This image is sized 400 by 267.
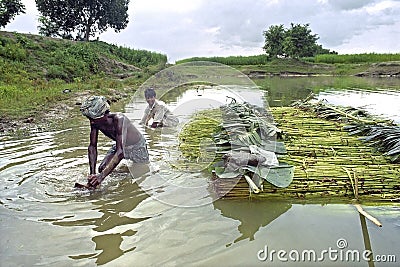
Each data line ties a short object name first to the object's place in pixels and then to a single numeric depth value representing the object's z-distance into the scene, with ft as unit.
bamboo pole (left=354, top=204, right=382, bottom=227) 7.77
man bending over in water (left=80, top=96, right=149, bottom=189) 10.44
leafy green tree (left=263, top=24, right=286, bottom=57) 119.24
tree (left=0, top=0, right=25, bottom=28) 58.80
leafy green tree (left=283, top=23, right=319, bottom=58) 112.37
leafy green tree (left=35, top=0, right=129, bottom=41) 88.17
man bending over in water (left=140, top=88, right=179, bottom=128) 19.90
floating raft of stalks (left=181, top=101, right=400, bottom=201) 9.83
